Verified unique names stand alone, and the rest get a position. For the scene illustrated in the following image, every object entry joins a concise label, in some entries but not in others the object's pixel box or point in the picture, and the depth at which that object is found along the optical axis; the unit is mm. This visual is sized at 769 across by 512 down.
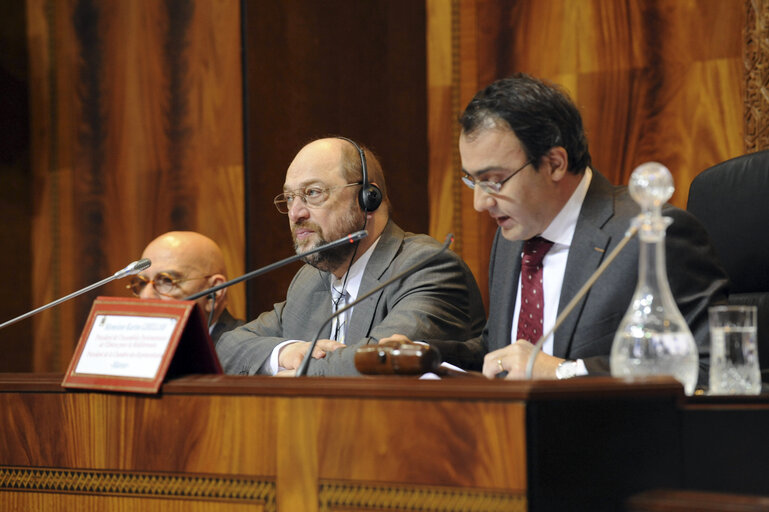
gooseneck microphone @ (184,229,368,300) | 4735
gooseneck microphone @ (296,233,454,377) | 4478
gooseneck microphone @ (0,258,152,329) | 5085
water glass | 4359
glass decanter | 4261
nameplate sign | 4367
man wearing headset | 5306
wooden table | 4062
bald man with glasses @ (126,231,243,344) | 6105
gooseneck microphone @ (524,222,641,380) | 4254
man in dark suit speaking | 4789
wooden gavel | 4346
